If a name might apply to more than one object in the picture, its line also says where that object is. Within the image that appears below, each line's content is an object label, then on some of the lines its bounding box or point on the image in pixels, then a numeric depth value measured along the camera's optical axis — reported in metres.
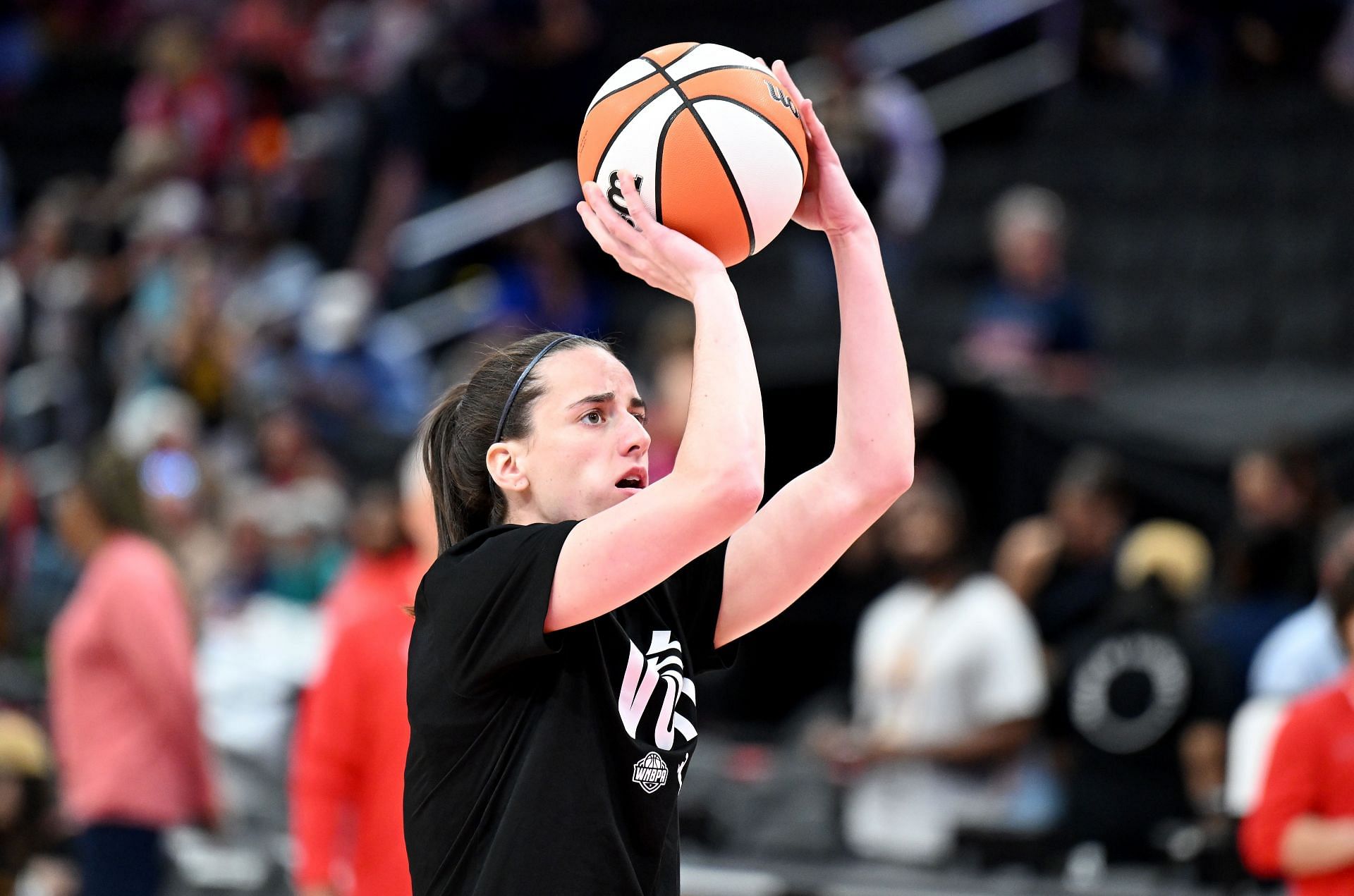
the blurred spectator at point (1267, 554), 13.78
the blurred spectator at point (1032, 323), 18.20
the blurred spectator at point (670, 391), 13.13
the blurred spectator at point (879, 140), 21.92
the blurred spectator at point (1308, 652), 11.87
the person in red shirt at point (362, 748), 10.10
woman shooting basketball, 5.03
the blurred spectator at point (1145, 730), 12.74
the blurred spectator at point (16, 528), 21.78
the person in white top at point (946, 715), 13.38
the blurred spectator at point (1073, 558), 14.73
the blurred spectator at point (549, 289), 21.89
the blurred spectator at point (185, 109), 27.47
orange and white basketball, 5.51
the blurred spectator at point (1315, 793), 9.41
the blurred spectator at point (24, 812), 14.27
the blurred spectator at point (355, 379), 20.56
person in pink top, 12.40
